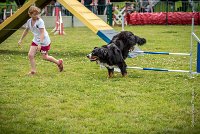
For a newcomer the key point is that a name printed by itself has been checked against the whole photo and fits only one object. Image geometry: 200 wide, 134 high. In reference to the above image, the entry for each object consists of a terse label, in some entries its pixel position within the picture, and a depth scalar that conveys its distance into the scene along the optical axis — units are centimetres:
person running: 1242
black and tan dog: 1167
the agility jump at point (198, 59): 1115
